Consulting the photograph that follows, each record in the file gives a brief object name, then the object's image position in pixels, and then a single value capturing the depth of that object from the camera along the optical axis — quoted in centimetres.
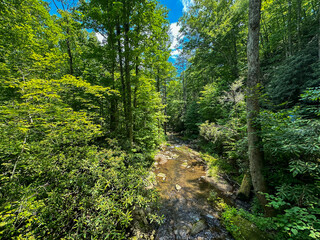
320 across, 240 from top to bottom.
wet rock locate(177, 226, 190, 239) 319
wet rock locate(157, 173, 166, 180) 597
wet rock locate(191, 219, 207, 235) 327
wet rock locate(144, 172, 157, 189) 498
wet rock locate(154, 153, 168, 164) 785
